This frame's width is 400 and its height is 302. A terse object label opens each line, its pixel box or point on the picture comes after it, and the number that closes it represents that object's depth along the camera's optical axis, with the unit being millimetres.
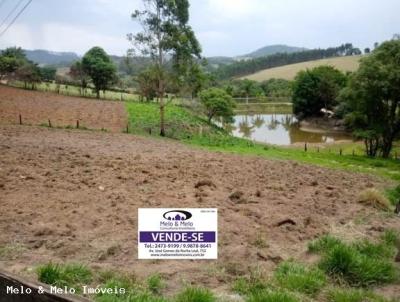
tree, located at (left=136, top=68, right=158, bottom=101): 29453
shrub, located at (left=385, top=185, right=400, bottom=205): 10908
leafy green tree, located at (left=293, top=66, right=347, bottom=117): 70125
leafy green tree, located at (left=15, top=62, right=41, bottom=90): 61000
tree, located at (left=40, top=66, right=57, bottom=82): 73412
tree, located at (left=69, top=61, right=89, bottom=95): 62938
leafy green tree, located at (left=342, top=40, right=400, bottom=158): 28641
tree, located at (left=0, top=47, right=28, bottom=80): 62938
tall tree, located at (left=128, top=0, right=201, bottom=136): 28062
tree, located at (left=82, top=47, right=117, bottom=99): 58031
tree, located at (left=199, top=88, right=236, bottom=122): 47469
